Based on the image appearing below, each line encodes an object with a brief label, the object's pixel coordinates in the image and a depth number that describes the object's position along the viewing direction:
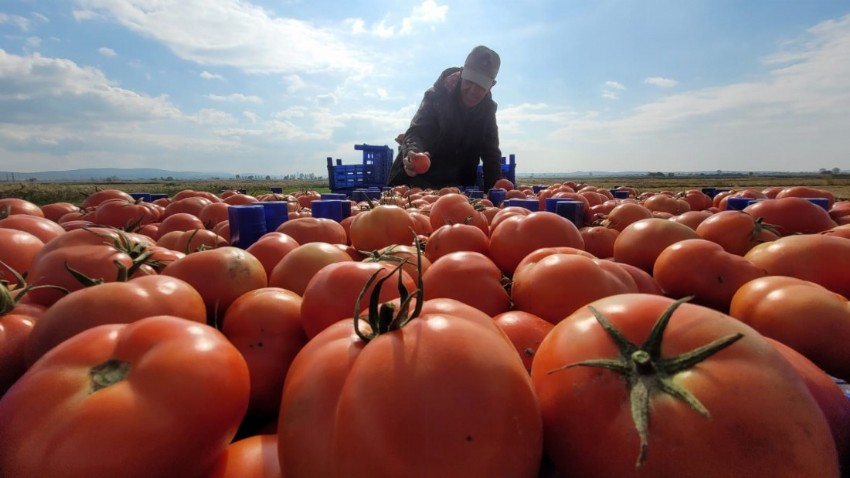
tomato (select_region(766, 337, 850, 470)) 0.18
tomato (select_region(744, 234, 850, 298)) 0.34
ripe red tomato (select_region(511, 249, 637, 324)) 0.28
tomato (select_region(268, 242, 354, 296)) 0.36
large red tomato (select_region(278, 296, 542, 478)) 0.13
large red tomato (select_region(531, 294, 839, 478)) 0.13
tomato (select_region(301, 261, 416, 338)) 0.26
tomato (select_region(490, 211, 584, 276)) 0.42
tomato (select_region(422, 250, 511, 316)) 0.32
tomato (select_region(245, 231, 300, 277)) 0.42
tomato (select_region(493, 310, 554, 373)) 0.24
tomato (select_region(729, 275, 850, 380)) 0.25
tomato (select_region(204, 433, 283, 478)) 0.18
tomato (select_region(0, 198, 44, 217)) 0.67
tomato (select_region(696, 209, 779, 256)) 0.45
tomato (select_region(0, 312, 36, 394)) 0.25
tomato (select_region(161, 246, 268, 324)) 0.32
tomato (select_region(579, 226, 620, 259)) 0.54
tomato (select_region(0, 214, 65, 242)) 0.50
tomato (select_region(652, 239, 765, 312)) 0.34
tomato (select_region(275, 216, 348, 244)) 0.53
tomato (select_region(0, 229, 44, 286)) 0.40
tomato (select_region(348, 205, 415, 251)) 0.53
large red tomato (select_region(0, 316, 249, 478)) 0.15
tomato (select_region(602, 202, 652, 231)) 0.62
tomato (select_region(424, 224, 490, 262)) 0.46
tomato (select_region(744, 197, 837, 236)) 0.51
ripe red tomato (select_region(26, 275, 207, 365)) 0.23
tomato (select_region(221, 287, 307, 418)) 0.26
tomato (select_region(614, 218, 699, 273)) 0.43
